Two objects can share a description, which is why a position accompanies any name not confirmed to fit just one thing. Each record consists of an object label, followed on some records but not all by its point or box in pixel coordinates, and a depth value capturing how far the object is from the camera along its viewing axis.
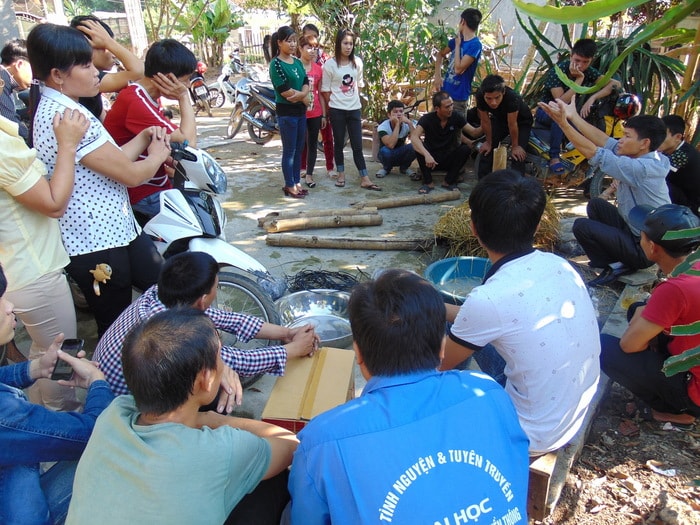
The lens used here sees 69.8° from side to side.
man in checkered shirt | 2.04
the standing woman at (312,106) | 5.78
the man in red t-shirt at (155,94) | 2.60
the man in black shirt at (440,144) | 5.83
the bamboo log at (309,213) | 4.80
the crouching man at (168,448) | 1.20
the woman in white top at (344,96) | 5.59
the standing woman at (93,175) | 2.10
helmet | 5.12
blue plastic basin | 3.56
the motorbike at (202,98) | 10.48
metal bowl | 3.12
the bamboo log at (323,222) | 4.59
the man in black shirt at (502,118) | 5.37
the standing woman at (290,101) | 5.17
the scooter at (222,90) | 10.39
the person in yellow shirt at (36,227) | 1.90
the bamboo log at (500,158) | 4.68
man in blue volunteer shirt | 1.08
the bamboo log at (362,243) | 4.34
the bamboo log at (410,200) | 5.26
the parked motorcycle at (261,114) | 7.81
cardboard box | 1.97
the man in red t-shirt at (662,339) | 2.10
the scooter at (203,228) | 2.73
